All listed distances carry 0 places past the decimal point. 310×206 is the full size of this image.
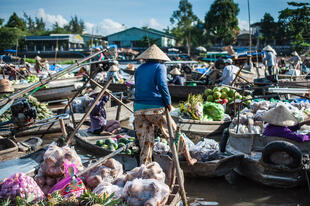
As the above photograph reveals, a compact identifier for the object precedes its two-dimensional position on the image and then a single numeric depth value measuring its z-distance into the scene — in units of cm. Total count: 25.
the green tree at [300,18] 2302
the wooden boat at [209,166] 401
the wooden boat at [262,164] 377
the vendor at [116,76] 1152
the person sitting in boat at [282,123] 402
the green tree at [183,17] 4946
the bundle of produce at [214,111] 654
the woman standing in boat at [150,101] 365
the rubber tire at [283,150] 358
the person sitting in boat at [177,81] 1194
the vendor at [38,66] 1598
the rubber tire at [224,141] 480
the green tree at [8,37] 4206
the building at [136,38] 4155
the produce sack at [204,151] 429
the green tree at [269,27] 3819
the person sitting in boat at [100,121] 604
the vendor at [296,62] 1481
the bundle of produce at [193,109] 639
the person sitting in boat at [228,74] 920
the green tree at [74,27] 7294
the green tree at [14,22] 5558
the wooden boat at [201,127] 621
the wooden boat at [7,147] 446
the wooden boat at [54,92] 1142
